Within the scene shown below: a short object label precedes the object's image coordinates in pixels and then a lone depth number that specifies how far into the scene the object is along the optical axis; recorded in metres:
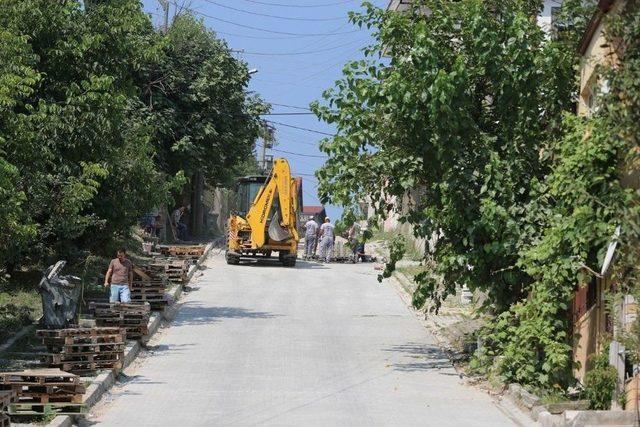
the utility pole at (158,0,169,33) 50.44
